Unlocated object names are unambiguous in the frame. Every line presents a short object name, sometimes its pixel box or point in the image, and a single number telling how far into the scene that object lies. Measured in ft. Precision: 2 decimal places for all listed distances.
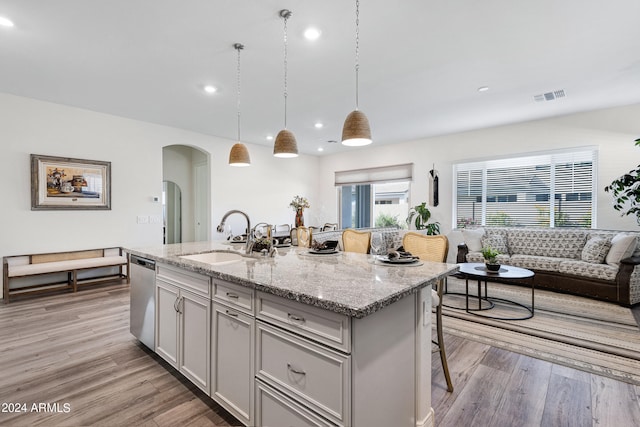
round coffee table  11.20
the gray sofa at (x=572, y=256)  12.54
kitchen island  4.00
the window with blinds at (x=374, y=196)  23.24
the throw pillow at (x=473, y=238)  17.58
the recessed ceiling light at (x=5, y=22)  8.12
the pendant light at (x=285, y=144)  8.48
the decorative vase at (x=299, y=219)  21.27
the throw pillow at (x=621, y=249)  12.89
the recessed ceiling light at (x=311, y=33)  8.54
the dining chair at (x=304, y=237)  9.86
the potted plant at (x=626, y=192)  13.08
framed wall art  14.17
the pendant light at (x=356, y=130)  6.95
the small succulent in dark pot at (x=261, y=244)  7.83
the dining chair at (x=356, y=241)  9.41
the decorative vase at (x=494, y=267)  11.96
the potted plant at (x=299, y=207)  21.33
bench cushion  13.00
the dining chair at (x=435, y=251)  6.77
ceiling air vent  13.06
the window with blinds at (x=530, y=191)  16.39
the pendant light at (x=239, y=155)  10.07
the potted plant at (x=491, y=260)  11.98
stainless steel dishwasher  8.07
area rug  7.99
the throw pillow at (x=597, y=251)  13.71
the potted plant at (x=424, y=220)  20.44
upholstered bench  13.25
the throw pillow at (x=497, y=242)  17.19
